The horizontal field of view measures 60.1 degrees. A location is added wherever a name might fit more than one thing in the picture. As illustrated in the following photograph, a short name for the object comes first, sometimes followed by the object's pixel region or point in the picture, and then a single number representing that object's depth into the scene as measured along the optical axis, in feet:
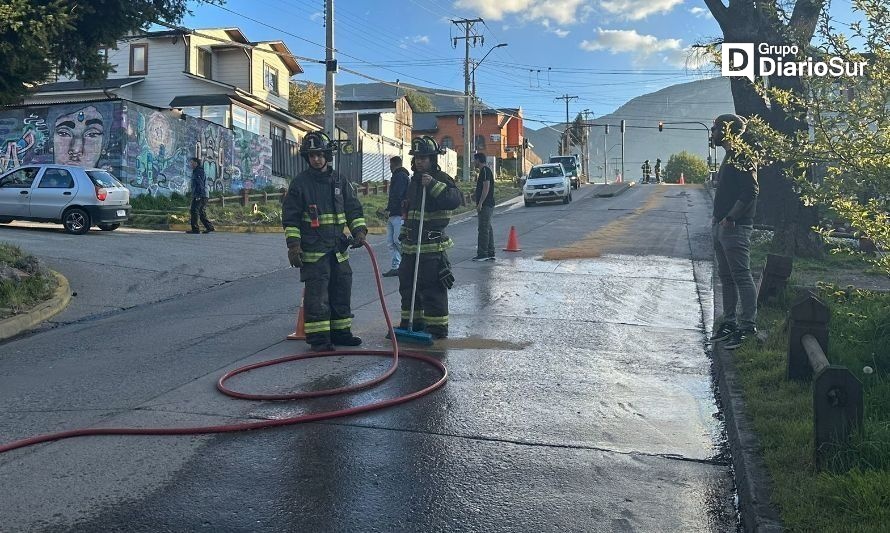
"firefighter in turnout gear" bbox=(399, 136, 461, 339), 24.03
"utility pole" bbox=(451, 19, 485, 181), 148.56
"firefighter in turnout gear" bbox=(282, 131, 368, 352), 22.45
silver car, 56.70
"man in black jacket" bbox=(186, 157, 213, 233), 58.54
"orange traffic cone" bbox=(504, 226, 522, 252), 48.96
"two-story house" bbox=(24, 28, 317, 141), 108.99
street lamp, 149.69
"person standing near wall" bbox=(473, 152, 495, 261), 42.91
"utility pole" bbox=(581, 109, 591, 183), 303.97
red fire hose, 15.56
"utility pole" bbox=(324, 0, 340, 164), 81.15
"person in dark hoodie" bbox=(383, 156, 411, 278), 38.09
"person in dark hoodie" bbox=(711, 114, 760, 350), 21.77
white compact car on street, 97.96
